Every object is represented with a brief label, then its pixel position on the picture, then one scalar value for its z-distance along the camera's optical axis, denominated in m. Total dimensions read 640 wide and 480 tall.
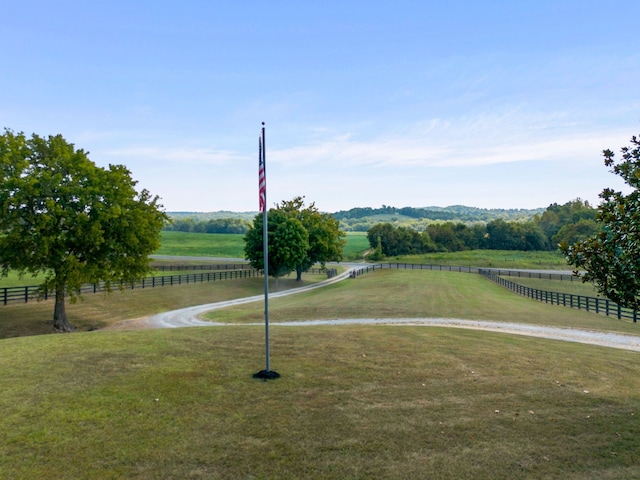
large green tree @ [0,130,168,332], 24.28
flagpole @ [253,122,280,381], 10.11
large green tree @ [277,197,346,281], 62.31
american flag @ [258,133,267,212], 10.10
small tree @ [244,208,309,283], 52.72
